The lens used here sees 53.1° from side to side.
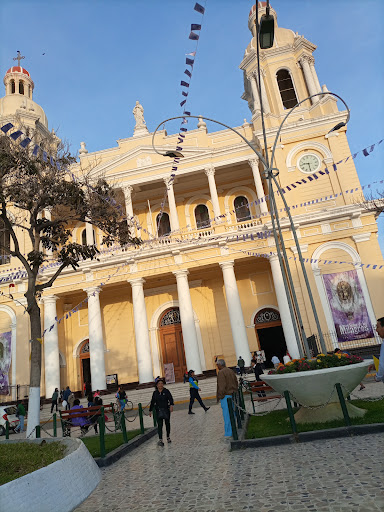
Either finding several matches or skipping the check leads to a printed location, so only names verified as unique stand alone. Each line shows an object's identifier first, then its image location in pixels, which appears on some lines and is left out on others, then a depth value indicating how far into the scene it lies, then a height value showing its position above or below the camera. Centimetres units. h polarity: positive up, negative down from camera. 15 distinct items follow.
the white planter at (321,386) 707 -58
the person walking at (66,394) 1798 -9
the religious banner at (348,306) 1917 +203
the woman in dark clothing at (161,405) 848 -60
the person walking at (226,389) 794 -44
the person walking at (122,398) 1527 -58
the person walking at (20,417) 1560 -73
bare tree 1068 +554
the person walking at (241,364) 1864 +1
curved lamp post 1134 +523
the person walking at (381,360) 531 -23
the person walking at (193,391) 1345 -63
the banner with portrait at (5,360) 2134 +223
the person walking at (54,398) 1874 -20
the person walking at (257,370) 1619 -31
